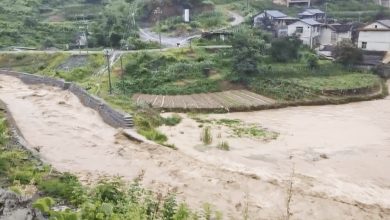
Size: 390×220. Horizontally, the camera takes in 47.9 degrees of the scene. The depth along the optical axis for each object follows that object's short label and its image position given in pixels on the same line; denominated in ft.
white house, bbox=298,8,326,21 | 171.12
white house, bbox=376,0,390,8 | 219.82
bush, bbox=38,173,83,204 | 32.48
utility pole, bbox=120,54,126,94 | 96.14
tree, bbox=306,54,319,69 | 115.34
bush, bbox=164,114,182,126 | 74.79
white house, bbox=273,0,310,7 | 209.97
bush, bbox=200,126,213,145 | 64.34
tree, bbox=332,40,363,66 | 120.16
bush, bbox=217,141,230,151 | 61.65
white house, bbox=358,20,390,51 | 136.77
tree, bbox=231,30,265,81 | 106.42
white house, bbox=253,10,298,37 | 152.05
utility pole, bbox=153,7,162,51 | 179.01
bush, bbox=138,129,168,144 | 60.03
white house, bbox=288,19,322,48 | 146.37
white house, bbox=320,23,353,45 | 150.30
